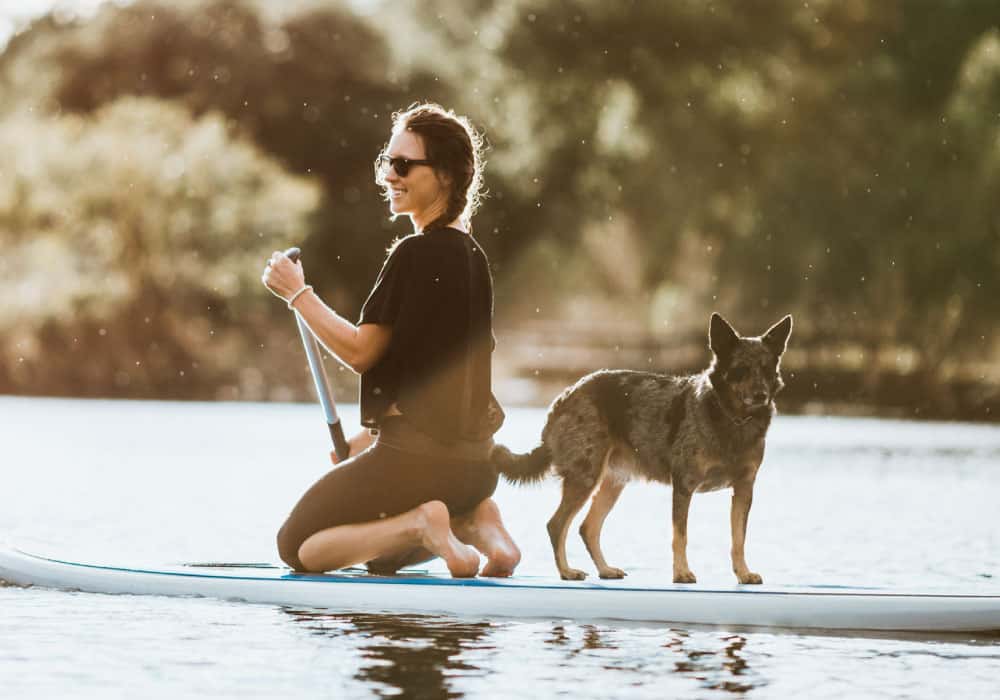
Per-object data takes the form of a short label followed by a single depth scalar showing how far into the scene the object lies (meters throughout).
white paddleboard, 15.54
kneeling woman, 14.75
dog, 15.46
